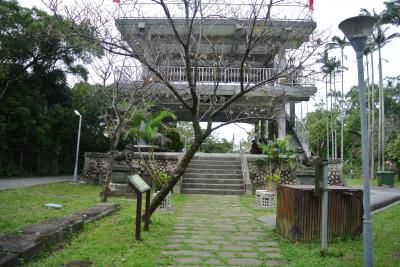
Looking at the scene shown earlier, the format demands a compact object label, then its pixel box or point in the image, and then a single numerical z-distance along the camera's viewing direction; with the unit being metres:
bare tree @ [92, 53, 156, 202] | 11.21
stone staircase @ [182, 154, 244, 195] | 14.96
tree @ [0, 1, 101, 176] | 16.52
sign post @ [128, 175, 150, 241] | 6.55
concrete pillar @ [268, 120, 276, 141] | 23.12
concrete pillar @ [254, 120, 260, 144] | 24.33
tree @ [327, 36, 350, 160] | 30.63
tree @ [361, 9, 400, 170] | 31.05
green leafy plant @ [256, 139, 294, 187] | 16.02
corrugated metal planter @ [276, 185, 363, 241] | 6.57
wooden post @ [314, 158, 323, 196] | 6.06
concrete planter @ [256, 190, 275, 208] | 11.40
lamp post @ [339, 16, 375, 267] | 4.95
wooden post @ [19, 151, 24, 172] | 18.83
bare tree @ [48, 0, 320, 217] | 6.70
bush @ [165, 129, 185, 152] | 20.19
